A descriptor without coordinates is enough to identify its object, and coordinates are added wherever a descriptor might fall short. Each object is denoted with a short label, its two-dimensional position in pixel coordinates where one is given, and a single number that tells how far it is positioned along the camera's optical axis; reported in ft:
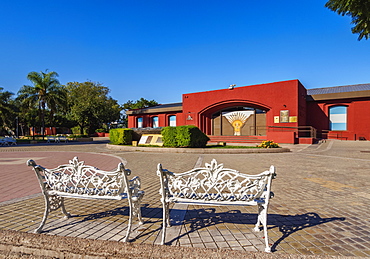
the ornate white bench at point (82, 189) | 9.17
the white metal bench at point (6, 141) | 74.59
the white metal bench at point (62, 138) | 91.63
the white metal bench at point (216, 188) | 8.74
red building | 65.16
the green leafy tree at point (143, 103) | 149.89
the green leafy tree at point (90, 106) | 115.96
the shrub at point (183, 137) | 46.50
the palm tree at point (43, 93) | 89.40
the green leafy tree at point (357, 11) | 35.75
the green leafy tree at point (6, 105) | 101.76
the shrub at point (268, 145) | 46.36
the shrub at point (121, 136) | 59.16
